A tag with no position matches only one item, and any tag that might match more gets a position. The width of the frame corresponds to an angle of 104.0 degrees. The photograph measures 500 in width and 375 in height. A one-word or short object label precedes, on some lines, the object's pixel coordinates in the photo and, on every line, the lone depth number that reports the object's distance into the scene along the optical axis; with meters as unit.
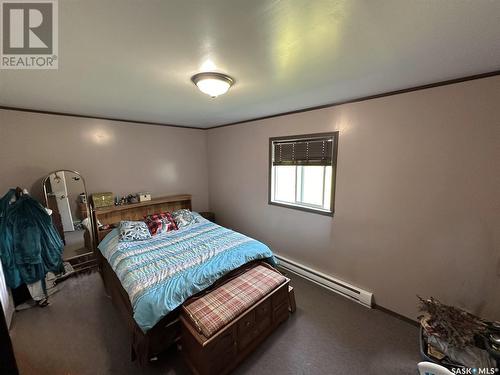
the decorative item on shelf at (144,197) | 3.31
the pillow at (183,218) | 3.19
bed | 1.58
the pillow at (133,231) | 2.58
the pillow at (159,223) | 2.93
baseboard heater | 2.26
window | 2.52
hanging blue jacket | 2.03
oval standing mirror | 2.66
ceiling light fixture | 1.52
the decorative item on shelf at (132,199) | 3.24
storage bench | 1.44
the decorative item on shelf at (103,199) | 2.88
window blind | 2.51
